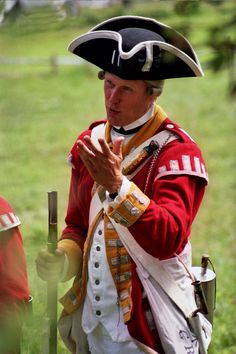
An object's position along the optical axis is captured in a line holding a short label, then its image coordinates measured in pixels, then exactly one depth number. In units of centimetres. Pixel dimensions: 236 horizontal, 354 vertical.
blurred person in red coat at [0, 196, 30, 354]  577
